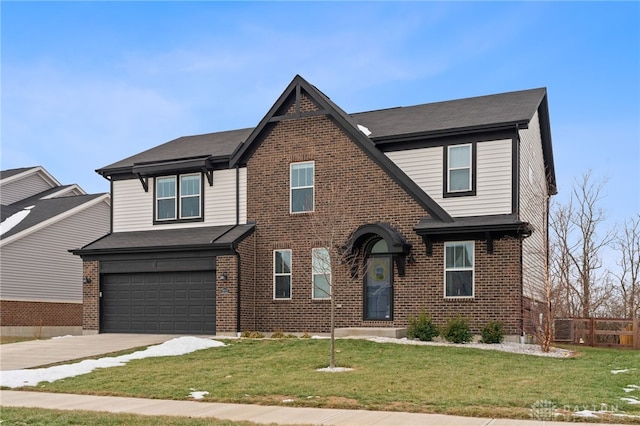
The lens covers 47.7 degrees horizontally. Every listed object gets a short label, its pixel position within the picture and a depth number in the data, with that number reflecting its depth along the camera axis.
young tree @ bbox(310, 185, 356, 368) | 23.27
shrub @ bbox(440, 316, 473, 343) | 20.83
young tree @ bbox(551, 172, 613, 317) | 35.03
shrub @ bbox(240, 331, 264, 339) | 23.26
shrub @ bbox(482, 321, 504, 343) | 20.75
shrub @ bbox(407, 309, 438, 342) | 21.28
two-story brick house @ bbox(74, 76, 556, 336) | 21.95
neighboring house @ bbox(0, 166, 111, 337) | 32.81
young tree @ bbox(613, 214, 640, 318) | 35.44
